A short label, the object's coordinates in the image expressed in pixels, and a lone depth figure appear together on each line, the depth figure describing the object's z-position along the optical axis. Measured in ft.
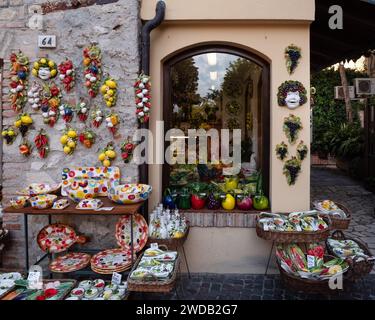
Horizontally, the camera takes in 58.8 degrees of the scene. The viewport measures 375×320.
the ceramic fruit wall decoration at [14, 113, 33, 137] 11.54
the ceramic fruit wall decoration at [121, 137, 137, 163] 11.50
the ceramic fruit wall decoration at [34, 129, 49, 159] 11.67
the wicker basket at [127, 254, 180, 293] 8.44
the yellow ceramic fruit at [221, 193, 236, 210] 12.50
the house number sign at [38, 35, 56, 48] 11.57
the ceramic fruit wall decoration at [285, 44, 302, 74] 11.95
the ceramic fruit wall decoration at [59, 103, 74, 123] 11.53
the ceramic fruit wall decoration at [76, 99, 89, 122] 11.49
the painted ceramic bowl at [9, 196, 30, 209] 10.11
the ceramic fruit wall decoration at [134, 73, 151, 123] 11.28
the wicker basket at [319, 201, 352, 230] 11.61
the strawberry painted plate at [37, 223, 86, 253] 11.52
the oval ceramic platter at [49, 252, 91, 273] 10.37
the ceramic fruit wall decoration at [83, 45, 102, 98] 11.33
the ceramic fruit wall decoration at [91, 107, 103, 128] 11.46
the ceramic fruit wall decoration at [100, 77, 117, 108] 11.35
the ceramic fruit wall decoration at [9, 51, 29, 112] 11.51
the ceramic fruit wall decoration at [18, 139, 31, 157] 11.60
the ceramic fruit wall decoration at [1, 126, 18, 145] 11.66
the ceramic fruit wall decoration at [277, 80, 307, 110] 11.91
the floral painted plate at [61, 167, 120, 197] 11.54
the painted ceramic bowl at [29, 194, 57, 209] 10.02
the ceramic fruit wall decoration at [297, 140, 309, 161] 12.09
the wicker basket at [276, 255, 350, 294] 9.42
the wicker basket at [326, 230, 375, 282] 9.78
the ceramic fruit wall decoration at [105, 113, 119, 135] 11.35
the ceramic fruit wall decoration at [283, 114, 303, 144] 12.03
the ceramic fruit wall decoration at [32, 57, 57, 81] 11.48
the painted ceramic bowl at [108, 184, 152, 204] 10.26
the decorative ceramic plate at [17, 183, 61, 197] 11.06
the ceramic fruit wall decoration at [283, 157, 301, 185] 12.10
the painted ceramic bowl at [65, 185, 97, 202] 11.15
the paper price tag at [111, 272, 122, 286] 9.60
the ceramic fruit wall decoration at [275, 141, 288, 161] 12.14
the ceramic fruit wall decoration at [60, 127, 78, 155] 11.54
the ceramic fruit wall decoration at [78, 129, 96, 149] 11.50
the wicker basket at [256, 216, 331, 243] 10.32
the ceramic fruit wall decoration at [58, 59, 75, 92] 11.37
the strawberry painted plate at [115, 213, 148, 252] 11.39
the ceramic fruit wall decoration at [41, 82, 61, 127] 11.60
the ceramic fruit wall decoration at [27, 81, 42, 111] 11.52
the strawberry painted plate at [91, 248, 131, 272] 10.15
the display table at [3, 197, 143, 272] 9.64
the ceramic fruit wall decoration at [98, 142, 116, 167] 11.48
